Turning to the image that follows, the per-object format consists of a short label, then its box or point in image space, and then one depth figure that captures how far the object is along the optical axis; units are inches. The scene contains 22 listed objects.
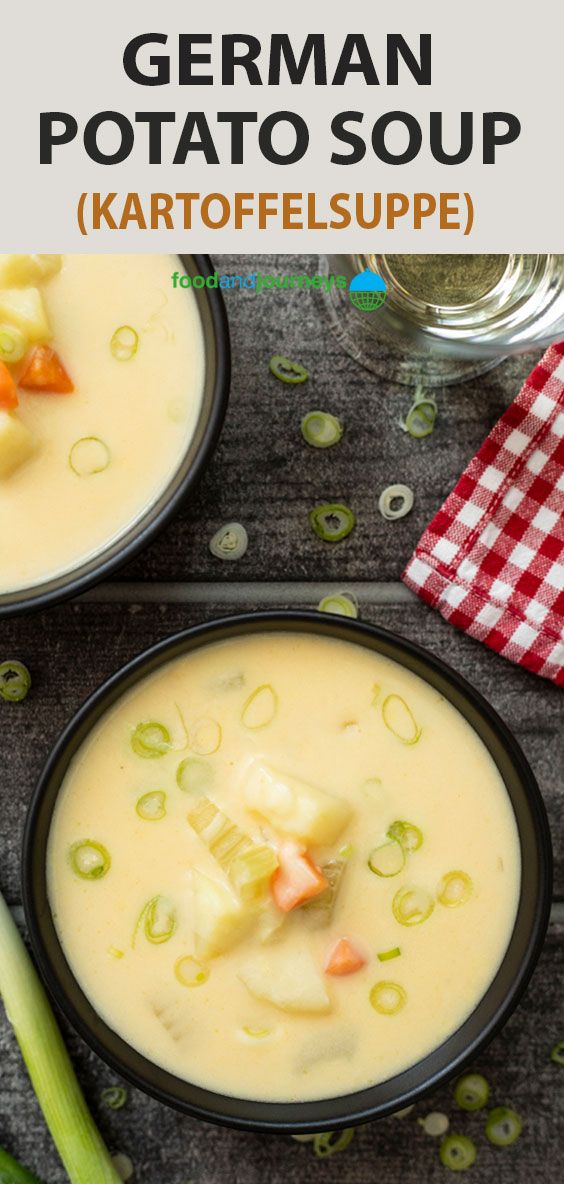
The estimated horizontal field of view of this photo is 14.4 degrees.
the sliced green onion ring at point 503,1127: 28.8
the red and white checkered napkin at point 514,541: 29.0
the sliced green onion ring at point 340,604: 29.0
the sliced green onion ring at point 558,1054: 28.9
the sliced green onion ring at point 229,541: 29.0
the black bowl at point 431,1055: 26.6
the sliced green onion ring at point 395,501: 29.2
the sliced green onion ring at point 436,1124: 28.8
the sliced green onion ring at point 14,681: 28.8
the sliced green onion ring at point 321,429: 29.2
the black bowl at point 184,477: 26.9
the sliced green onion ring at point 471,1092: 28.8
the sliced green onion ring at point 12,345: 26.9
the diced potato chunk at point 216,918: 26.4
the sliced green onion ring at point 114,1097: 28.5
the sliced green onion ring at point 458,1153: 28.8
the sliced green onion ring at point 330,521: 29.2
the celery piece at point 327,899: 26.5
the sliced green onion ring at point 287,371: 29.2
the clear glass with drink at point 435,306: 28.8
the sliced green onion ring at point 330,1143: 28.7
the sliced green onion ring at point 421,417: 29.3
